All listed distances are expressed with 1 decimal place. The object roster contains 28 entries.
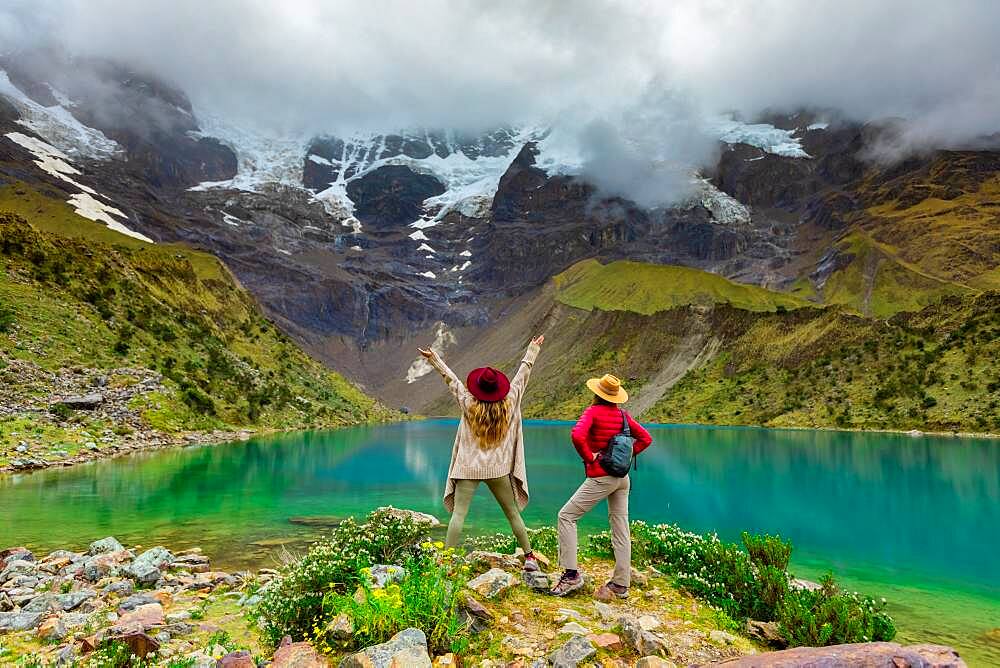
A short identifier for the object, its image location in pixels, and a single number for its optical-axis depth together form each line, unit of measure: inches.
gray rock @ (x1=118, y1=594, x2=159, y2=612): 357.7
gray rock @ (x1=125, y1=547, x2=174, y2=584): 437.4
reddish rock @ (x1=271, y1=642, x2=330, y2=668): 224.2
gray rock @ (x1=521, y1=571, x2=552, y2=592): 343.6
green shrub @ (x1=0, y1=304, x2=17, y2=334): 1601.9
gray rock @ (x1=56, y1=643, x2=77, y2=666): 255.1
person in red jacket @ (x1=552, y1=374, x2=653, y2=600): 339.3
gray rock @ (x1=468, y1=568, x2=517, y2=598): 322.7
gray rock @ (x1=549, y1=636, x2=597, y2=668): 241.6
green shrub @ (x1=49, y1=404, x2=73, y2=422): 1430.9
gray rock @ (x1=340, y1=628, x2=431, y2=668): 213.2
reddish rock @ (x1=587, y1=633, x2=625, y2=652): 253.8
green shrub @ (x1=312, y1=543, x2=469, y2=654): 237.5
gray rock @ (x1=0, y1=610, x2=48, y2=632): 322.7
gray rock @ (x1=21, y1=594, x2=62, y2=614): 351.6
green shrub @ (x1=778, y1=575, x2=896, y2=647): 284.4
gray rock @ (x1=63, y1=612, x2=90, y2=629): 319.4
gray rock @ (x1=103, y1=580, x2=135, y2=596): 402.3
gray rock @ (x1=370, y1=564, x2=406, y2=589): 279.3
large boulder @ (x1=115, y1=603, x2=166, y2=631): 312.3
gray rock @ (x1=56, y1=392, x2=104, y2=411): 1493.1
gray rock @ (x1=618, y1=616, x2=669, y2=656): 255.3
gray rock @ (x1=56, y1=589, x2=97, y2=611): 357.4
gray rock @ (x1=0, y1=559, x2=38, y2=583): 446.3
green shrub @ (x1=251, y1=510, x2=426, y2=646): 282.7
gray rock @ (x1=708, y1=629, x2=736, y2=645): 288.4
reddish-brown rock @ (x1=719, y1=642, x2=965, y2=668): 187.8
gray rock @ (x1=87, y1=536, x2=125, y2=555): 548.7
